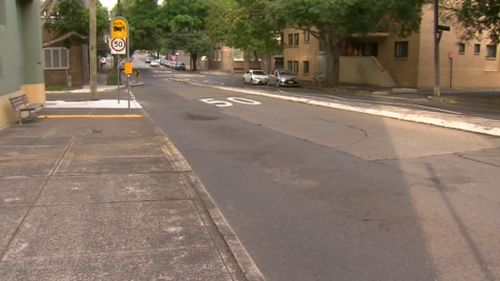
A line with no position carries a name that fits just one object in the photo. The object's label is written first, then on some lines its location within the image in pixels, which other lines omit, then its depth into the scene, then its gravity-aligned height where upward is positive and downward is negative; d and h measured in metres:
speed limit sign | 21.25 +0.80
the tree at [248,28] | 41.62 +3.31
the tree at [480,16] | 28.01 +2.68
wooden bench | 16.16 -1.11
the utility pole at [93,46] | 25.52 +0.97
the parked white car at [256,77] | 49.76 -0.75
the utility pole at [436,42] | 29.61 +1.40
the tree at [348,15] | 33.62 +3.27
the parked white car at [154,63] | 118.16 +1.06
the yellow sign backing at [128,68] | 21.53 -0.02
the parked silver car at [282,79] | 45.16 -0.80
